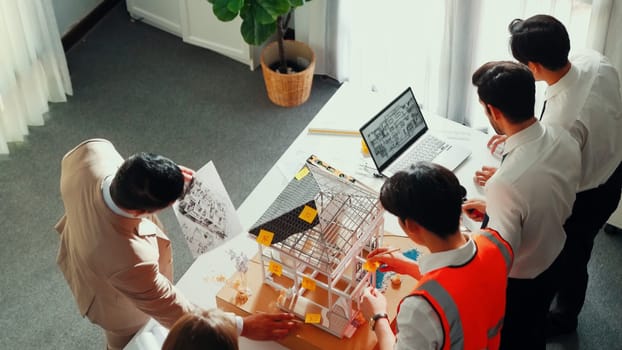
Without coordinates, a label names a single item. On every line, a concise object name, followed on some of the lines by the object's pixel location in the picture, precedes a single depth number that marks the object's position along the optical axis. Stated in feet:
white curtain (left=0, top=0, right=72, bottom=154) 13.42
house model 7.07
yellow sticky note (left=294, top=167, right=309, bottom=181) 7.45
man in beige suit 6.87
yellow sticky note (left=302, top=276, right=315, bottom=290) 7.37
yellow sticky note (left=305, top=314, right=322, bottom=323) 7.40
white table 8.30
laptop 9.33
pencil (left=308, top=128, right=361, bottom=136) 10.39
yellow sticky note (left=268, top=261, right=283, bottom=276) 7.57
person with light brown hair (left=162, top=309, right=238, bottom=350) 5.59
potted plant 13.04
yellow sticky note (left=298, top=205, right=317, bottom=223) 6.91
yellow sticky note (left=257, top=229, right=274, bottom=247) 7.12
